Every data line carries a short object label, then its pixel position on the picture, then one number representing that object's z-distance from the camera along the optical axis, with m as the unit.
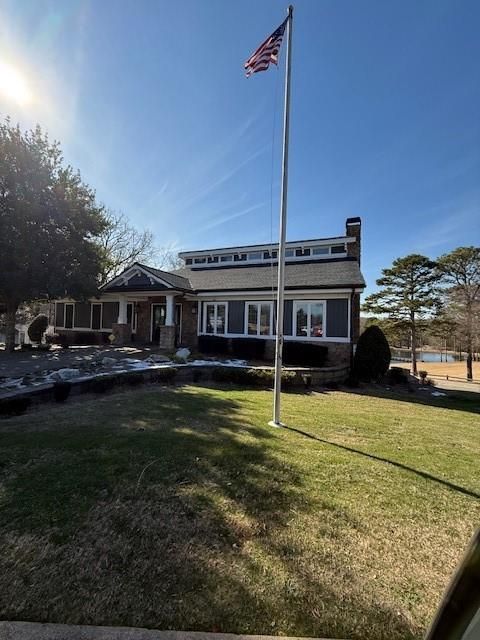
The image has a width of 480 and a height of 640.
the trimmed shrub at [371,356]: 14.27
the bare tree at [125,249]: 34.32
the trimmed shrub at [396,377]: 16.61
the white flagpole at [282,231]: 5.95
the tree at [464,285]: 27.83
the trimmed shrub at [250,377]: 10.90
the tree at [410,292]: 27.68
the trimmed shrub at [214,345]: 16.73
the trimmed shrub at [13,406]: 6.16
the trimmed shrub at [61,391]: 7.18
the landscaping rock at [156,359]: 12.71
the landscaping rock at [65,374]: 8.67
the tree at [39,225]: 14.92
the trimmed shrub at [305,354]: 14.35
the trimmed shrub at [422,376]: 20.63
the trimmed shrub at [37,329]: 20.84
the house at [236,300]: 15.36
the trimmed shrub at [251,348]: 15.91
